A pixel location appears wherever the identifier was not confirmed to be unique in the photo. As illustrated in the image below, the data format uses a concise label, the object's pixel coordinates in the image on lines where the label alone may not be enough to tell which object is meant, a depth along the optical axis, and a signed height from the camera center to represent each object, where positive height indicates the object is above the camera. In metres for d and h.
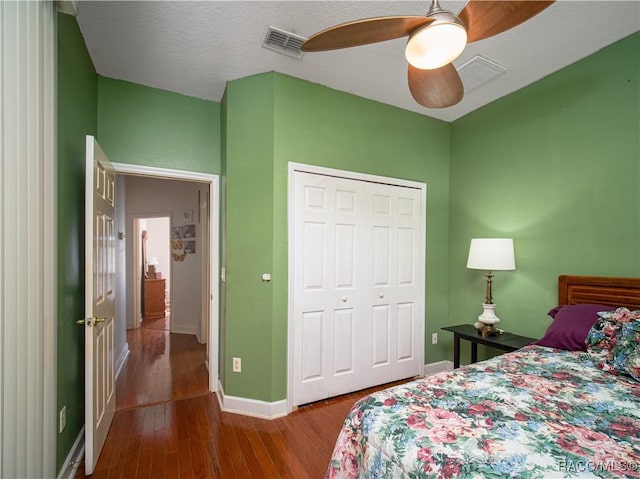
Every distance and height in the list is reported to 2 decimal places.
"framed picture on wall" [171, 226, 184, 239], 5.18 +0.08
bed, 0.93 -0.68
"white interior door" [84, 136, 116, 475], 1.80 -0.45
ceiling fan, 1.19 +0.86
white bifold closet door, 2.61 -0.44
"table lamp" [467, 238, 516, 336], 2.52 -0.19
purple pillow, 1.95 -0.58
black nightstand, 2.38 -0.83
